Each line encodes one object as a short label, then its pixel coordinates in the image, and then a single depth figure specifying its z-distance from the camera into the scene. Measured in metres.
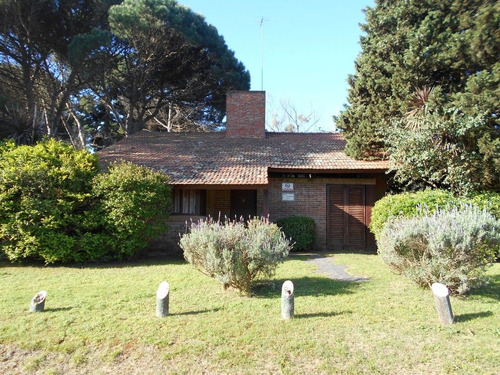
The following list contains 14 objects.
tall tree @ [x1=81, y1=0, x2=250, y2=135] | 15.65
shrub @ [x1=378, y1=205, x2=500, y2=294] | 5.86
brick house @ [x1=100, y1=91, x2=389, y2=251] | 11.78
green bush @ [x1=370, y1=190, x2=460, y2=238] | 9.90
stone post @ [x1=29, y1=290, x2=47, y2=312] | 5.58
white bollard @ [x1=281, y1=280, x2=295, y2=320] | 5.20
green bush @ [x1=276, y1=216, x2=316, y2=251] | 11.94
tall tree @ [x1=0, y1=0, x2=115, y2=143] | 15.45
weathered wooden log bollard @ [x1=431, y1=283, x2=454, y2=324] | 4.98
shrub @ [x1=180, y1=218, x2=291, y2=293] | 5.91
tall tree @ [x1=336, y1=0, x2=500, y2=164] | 9.73
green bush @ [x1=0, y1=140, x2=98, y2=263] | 9.13
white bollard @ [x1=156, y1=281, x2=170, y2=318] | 5.36
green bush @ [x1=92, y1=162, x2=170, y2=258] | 9.55
